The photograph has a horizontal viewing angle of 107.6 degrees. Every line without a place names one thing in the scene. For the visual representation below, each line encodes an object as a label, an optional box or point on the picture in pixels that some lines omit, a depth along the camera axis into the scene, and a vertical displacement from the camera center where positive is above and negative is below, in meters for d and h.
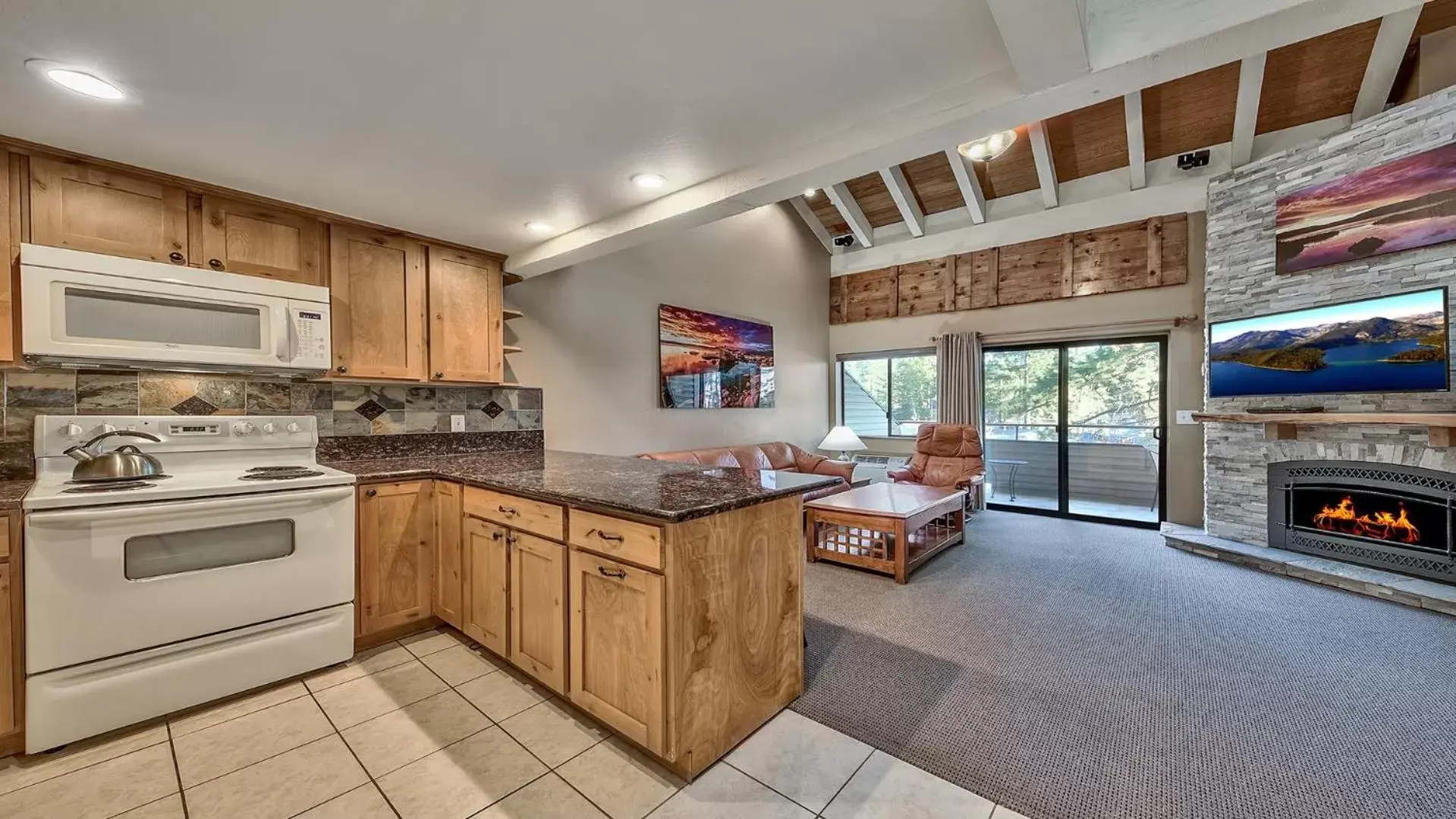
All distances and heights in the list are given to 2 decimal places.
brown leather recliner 5.36 -0.54
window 6.62 +0.17
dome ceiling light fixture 4.21 +2.07
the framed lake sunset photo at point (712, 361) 5.05 +0.47
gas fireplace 3.34 -0.76
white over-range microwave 2.01 +0.39
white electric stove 1.80 -0.64
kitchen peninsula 1.66 -0.66
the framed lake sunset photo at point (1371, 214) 3.27 +1.27
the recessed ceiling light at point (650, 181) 2.40 +1.03
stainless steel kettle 2.06 -0.22
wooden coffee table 3.60 -0.89
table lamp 6.02 -0.40
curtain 5.99 +0.32
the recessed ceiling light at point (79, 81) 1.56 +1.00
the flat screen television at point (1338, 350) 3.32 +0.37
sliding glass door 5.23 -0.25
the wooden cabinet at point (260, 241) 2.42 +0.80
